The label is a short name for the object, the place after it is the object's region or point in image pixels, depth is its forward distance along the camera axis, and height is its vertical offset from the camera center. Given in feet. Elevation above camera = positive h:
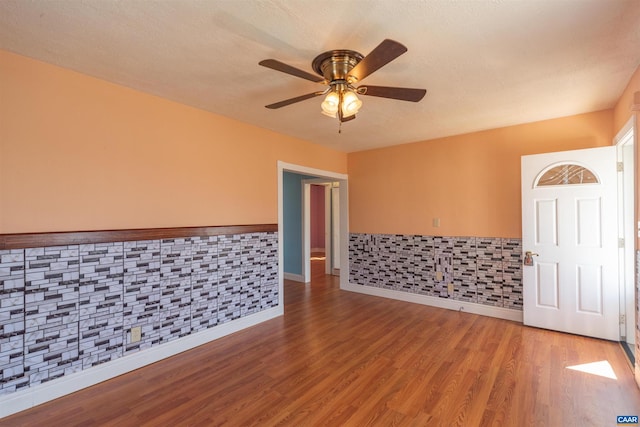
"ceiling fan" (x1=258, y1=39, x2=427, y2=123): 6.28 +2.95
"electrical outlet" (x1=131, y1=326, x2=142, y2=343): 8.35 -3.25
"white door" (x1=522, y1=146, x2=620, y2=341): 9.82 -0.86
